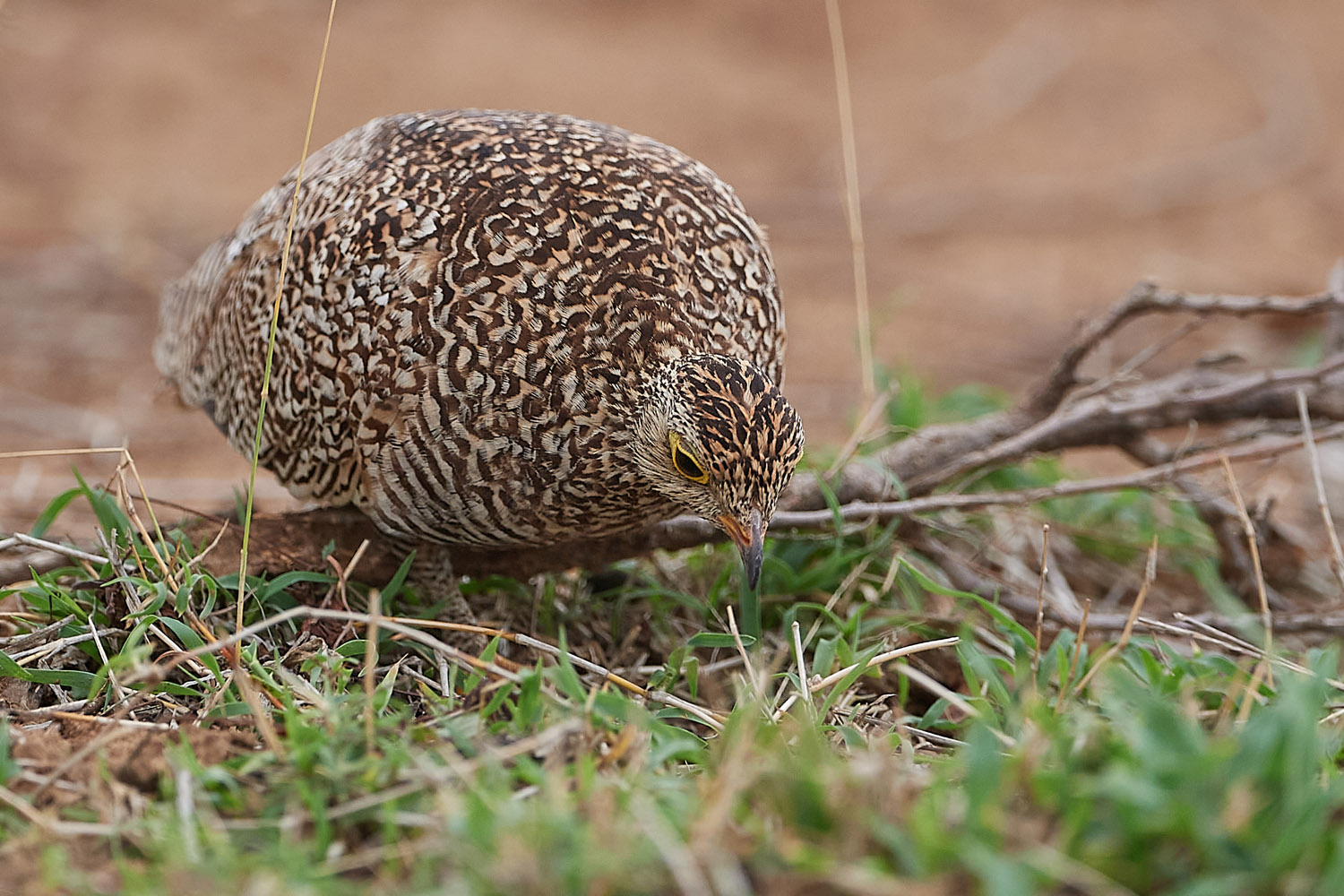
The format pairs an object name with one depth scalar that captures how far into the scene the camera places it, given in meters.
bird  6.00
